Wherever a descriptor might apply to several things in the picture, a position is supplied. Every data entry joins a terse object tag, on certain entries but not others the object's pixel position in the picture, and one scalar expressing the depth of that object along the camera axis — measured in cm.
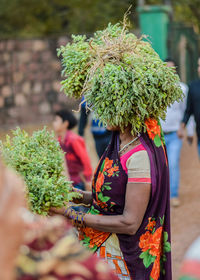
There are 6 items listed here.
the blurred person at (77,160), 526
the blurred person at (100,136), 614
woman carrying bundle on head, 254
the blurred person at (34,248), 113
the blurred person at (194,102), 584
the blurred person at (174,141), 619
